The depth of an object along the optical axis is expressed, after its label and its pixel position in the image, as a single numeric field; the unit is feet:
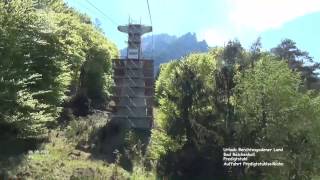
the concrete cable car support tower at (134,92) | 164.86
